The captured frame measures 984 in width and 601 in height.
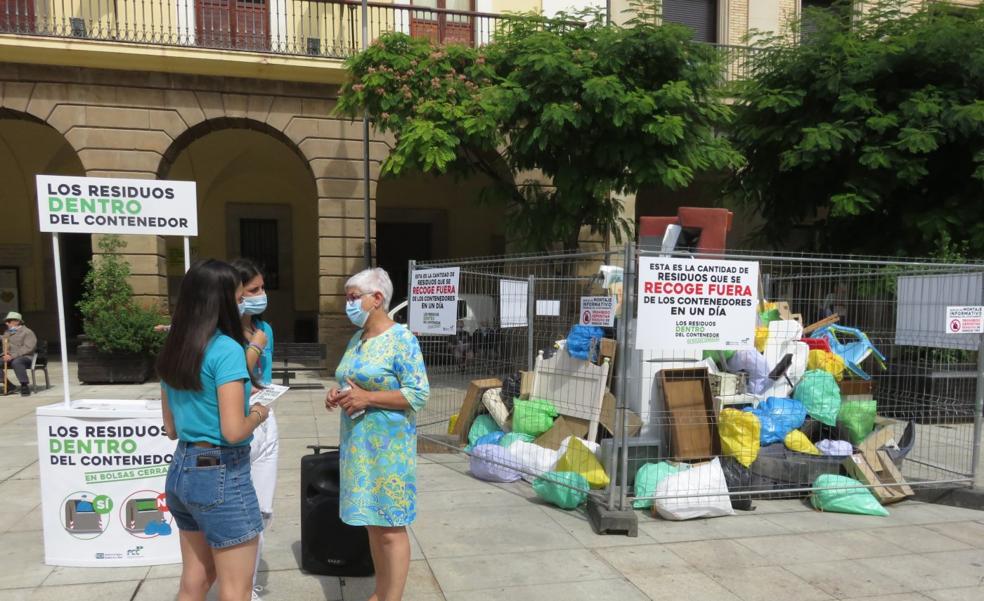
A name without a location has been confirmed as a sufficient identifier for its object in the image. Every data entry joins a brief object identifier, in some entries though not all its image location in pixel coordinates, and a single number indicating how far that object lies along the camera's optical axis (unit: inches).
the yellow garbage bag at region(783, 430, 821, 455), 215.0
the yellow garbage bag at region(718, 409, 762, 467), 205.3
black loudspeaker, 147.0
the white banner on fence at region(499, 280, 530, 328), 266.4
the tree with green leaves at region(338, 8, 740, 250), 358.9
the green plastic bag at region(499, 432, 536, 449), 236.4
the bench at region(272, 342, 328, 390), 453.7
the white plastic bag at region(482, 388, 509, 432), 257.3
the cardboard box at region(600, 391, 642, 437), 219.6
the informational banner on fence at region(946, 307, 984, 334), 209.8
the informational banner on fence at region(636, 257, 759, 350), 176.4
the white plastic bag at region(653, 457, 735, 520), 191.8
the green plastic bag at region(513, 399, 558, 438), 238.4
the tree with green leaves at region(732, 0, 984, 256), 401.4
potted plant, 443.2
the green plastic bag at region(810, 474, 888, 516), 204.2
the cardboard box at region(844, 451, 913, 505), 211.6
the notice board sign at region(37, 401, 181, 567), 150.5
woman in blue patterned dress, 116.4
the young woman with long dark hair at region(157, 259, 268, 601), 97.6
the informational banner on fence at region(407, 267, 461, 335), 243.4
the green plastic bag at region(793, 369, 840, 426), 228.5
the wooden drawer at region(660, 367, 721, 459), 207.6
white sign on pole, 155.9
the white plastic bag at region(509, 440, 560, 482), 214.8
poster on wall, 655.8
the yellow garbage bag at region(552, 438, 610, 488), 198.1
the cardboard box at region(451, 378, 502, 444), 264.5
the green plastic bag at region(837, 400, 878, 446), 229.0
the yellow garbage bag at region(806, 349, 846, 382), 244.1
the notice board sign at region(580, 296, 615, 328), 200.2
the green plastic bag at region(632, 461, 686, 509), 198.1
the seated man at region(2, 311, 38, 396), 403.9
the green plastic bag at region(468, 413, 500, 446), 261.1
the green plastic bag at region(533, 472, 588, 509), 197.6
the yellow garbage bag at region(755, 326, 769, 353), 246.7
